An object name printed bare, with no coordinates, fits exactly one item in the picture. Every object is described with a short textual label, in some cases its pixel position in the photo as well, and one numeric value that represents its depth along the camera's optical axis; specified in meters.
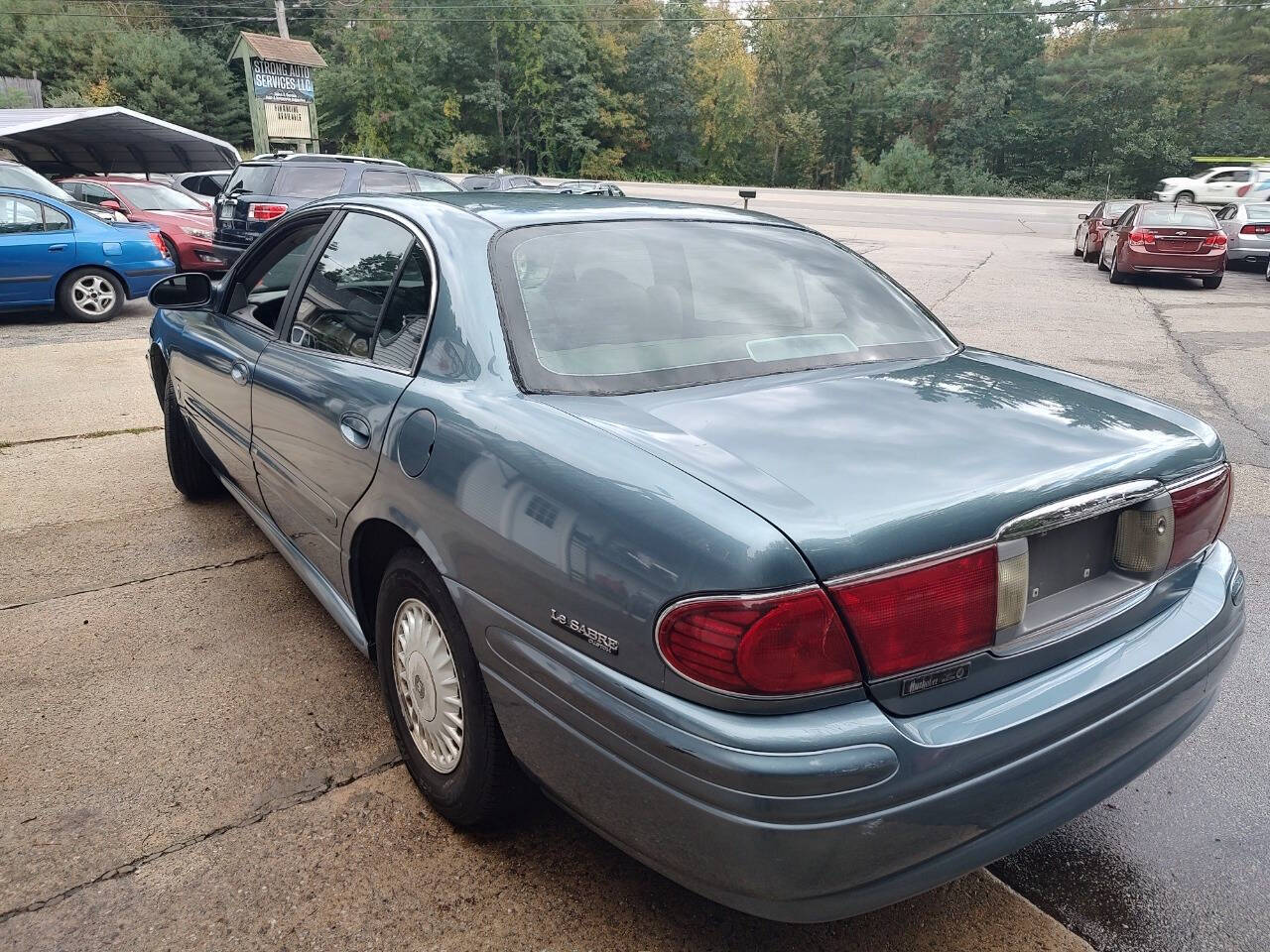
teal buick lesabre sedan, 1.61
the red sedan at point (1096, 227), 18.34
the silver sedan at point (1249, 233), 17.34
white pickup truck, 25.64
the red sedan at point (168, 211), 13.45
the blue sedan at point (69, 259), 10.08
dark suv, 11.67
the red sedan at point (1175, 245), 14.84
